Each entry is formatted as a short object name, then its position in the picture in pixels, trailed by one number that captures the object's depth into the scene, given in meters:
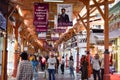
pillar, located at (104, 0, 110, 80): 13.38
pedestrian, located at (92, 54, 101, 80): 14.59
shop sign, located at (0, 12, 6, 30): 11.09
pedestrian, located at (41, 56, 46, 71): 26.56
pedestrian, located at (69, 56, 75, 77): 20.97
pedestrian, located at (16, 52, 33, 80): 7.53
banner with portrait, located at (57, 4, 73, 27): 16.39
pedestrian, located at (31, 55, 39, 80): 18.13
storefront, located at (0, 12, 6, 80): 11.10
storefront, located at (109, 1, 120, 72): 18.23
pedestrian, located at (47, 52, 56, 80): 14.96
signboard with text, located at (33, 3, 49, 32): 16.98
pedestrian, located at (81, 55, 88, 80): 15.12
